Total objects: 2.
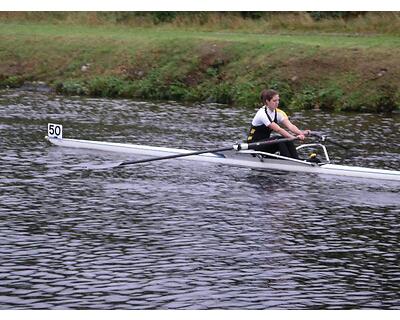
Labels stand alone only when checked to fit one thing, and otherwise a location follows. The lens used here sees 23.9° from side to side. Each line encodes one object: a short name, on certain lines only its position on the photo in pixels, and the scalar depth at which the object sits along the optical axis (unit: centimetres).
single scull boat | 2153
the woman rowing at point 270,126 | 2247
